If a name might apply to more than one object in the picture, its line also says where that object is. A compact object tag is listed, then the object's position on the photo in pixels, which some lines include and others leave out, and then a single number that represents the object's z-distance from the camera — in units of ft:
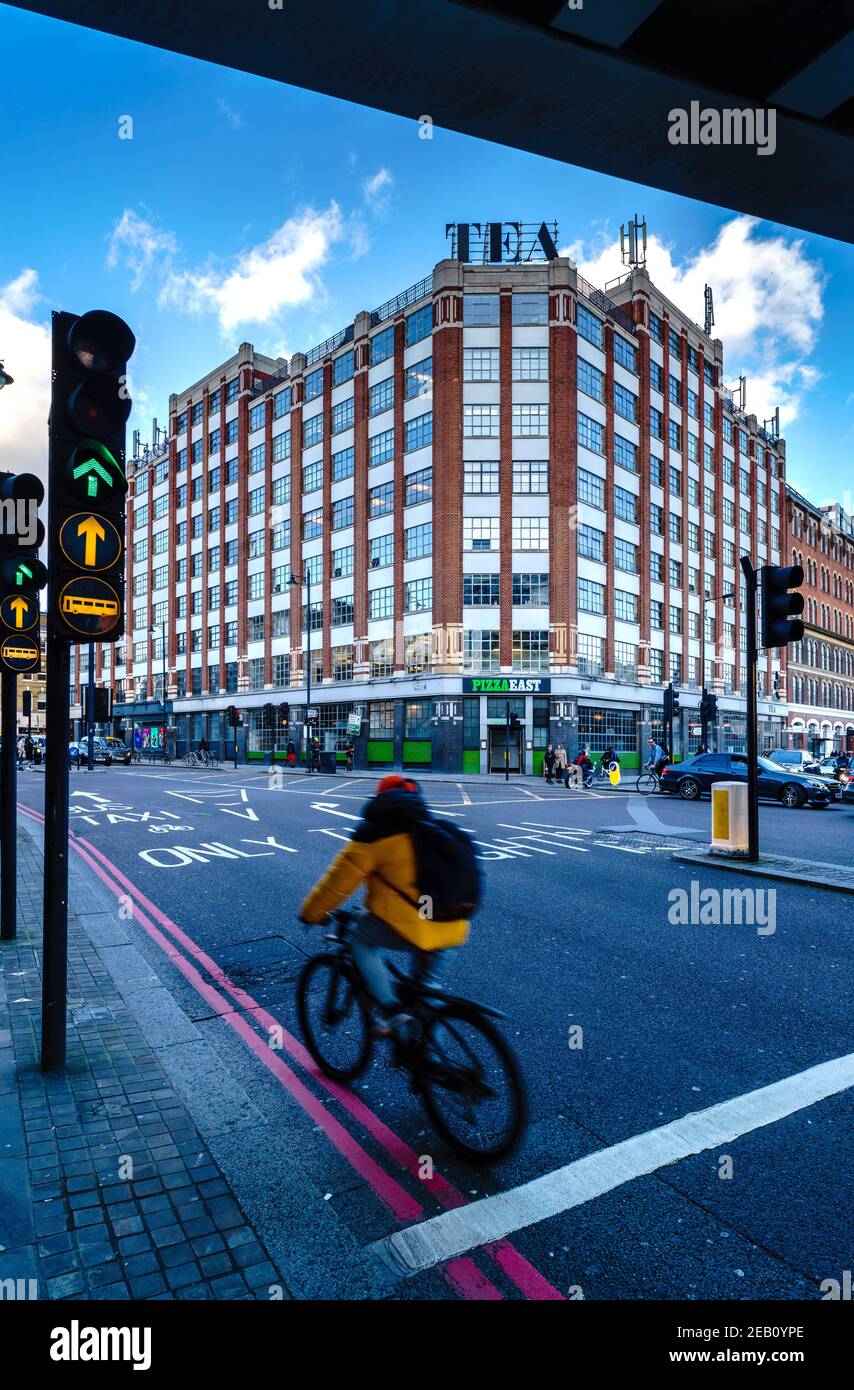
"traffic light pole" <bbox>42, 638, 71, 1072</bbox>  11.89
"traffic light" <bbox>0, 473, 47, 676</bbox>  19.24
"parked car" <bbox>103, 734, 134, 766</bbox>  152.90
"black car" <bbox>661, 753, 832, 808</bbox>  63.52
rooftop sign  125.18
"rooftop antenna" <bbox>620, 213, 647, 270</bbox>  140.56
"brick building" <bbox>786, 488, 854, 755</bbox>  199.41
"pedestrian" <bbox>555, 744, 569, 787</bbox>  92.62
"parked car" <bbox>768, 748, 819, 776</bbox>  98.52
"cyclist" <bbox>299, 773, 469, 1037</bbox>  10.16
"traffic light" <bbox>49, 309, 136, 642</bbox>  12.03
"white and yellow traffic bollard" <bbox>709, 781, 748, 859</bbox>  32.50
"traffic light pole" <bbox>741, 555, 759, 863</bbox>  29.22
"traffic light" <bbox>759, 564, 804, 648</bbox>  27.81
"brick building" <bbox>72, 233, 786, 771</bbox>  114.42
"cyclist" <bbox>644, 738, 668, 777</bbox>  84.65
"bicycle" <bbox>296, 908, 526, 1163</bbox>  9.73
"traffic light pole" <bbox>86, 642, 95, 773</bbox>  114.25
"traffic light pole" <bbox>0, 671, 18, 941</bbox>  18.72
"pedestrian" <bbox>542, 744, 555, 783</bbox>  94.25
